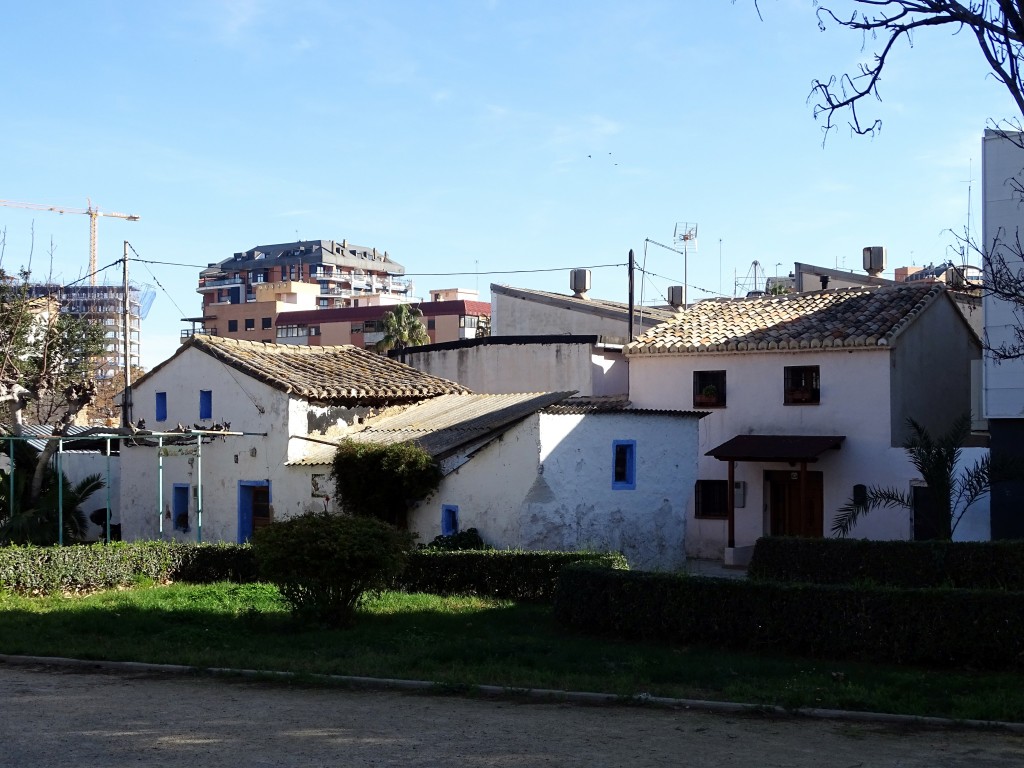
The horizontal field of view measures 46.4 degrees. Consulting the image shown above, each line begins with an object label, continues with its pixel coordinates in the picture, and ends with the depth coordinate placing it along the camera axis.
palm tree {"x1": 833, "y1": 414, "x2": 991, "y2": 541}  21.64
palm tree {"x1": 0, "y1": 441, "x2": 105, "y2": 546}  25.44
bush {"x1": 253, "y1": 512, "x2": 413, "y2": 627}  16.19
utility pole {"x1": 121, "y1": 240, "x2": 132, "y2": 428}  30.88
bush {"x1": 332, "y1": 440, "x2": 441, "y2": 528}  23.39
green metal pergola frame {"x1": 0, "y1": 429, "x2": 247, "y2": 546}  22.97
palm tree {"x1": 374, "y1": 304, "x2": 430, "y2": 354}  57.97
